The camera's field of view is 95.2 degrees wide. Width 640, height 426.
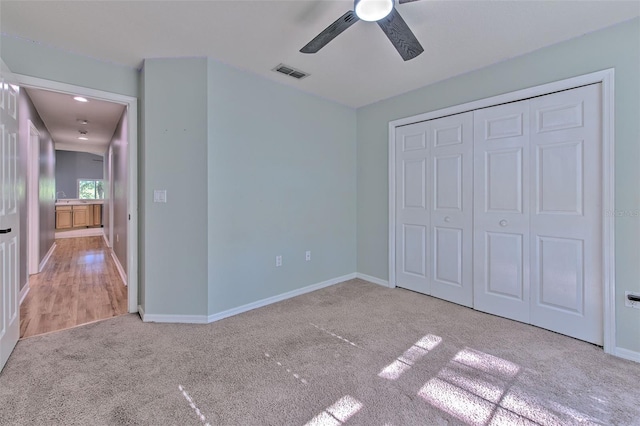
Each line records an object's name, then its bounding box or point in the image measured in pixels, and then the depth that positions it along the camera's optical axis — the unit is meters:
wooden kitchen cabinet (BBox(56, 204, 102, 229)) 7.87
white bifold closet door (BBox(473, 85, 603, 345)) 2.26
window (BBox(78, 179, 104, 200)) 8.70
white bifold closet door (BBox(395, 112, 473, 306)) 3.01
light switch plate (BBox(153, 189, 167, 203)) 2.64
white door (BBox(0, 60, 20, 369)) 1.90
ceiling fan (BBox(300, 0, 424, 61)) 1.61
